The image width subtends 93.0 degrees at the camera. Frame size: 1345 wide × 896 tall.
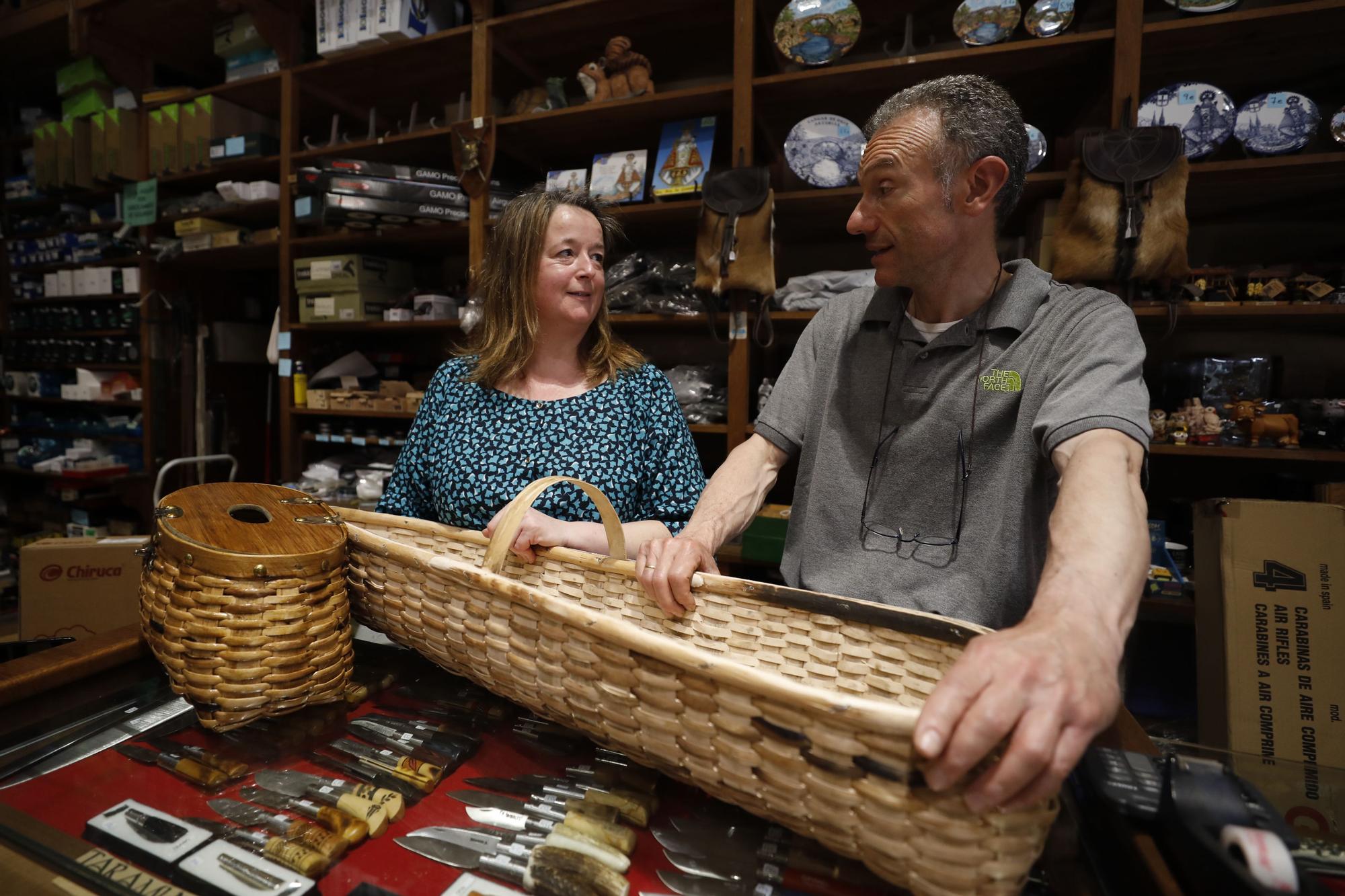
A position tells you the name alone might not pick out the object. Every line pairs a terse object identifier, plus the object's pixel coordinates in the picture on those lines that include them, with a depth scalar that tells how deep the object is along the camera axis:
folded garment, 2.16
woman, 1.39
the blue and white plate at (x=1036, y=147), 2.00
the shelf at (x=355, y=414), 2.83
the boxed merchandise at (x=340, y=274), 2.86
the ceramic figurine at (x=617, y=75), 2.38
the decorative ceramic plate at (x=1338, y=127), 1.77
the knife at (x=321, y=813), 0.58
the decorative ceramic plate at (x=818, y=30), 2.06
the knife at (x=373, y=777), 0.64
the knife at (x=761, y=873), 0.52
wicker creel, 0.72
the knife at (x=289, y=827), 0.56
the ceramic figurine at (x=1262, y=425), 1.79
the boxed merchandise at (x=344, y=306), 2.89
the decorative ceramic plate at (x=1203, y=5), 1.76
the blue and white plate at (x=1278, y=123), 1.74
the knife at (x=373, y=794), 0.61
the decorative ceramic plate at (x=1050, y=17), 1.89
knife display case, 0.53
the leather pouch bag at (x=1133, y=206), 1.71
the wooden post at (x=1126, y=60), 1.78
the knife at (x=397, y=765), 0.65
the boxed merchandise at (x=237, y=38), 3.08
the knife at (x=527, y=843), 0.55
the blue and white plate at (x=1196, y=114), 1.80
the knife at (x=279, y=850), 0.54
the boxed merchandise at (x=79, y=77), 3.52
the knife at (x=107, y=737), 0.68
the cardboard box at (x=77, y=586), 2.23
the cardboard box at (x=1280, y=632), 1.44
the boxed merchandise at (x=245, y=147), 3.06
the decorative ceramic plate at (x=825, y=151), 2.12
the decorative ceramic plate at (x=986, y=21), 1.92
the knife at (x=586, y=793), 0.61
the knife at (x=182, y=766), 0.66
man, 0.82
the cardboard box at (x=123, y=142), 3.43
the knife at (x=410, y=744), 0.69
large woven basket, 0.44
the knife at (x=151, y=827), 0.57
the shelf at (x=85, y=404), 3.86
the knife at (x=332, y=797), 0.59
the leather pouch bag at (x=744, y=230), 2.10
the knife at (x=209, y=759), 0.67
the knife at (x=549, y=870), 0.52
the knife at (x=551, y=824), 0.57
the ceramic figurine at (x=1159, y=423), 1.91
